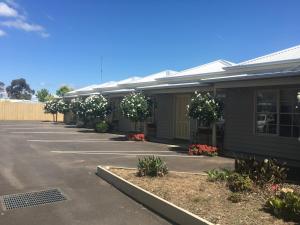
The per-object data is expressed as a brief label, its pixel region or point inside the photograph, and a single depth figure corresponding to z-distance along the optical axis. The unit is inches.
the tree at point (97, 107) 660.4
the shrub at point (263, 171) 199.0
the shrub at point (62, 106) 950.6
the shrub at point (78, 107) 709.5
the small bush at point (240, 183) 191.0
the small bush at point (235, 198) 177.7
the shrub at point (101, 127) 635.3
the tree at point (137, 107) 503.4
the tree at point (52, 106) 1002.8
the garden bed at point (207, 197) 156.5
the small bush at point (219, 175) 219.6
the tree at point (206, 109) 370.3
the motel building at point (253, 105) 321.0
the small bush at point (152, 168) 235.0
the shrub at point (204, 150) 359.7
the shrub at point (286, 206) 150.8
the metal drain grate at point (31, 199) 189.6
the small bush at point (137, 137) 496.2
